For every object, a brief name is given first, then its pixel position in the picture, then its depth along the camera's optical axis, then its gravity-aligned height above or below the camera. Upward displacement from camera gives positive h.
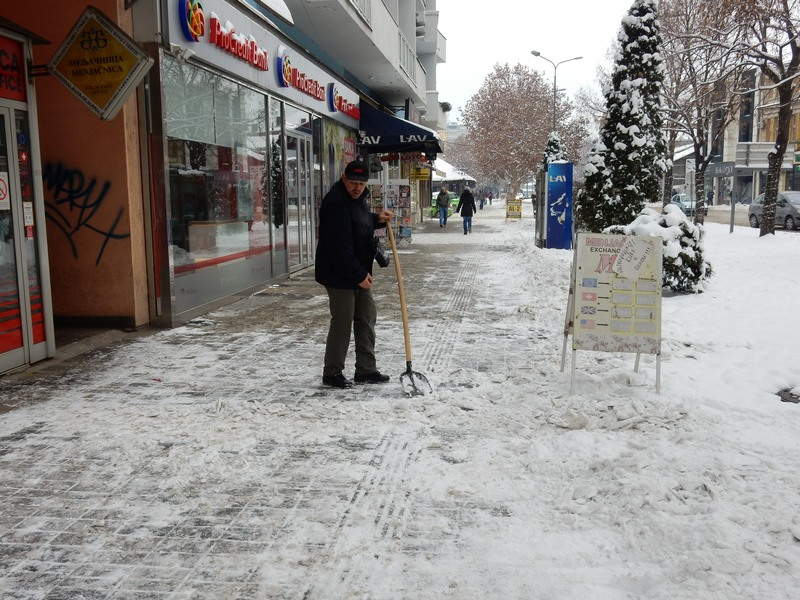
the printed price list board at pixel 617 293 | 5.47 -0.70
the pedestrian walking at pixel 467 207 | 26.52 -0.10
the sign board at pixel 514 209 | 37.75 -0.26
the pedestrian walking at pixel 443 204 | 32.06 +0.03
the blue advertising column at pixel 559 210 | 18.69 -0.16
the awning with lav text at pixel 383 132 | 18.63 +1.95
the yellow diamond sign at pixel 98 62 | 6.76 +1.40
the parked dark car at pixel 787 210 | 26.20 -0.27
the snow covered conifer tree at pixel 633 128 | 14.19 +1.54
